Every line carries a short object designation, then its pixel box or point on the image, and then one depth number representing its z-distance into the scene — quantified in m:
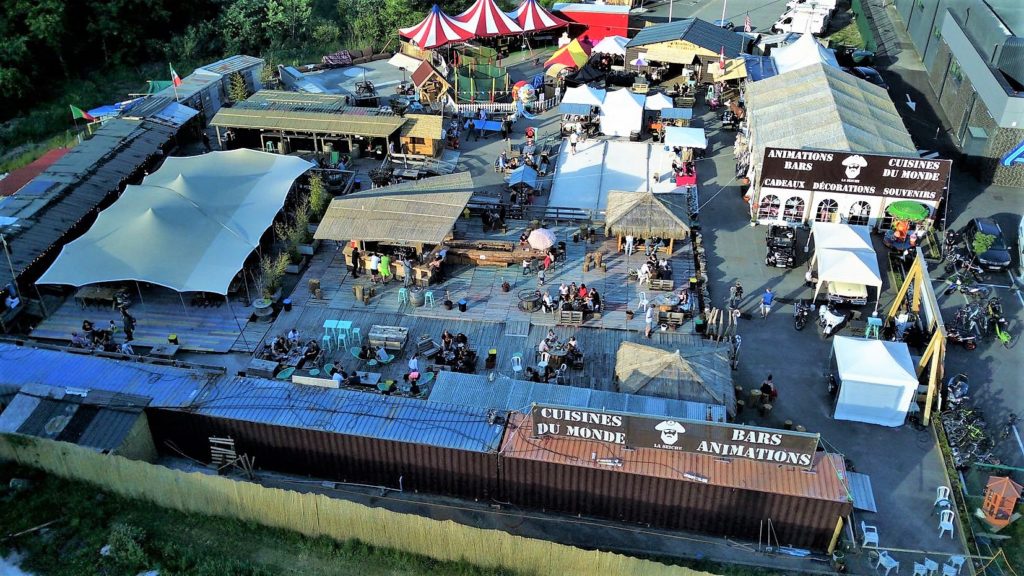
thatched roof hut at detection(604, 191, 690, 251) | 29.84
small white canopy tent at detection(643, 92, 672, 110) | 41.09
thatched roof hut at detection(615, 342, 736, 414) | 22.03
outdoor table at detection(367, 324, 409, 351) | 25.62
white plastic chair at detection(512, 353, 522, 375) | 24.77
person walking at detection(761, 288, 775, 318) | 27.34
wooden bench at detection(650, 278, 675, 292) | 28.36
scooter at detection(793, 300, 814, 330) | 26.86
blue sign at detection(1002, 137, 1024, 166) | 35.24
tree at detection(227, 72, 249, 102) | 43.16
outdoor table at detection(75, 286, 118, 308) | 27.52
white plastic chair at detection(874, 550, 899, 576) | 18.73
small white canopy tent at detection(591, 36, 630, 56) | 48.53
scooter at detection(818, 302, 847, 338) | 26.48
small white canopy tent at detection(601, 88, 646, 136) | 39.97
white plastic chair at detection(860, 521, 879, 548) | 19.28
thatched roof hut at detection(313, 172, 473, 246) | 29.05
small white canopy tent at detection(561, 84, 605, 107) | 41.00
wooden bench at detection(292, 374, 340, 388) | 22.14
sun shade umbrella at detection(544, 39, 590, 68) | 45.97
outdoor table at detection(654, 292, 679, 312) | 26.95
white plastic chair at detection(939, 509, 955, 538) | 19.80
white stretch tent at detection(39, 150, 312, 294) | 27.00
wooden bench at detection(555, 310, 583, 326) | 26.70
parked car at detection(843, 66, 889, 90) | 46.22
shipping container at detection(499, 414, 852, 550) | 18.98
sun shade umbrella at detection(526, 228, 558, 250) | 29.47
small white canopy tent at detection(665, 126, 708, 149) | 37.31
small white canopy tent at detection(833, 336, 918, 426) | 22.73
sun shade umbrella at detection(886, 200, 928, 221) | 30.62
